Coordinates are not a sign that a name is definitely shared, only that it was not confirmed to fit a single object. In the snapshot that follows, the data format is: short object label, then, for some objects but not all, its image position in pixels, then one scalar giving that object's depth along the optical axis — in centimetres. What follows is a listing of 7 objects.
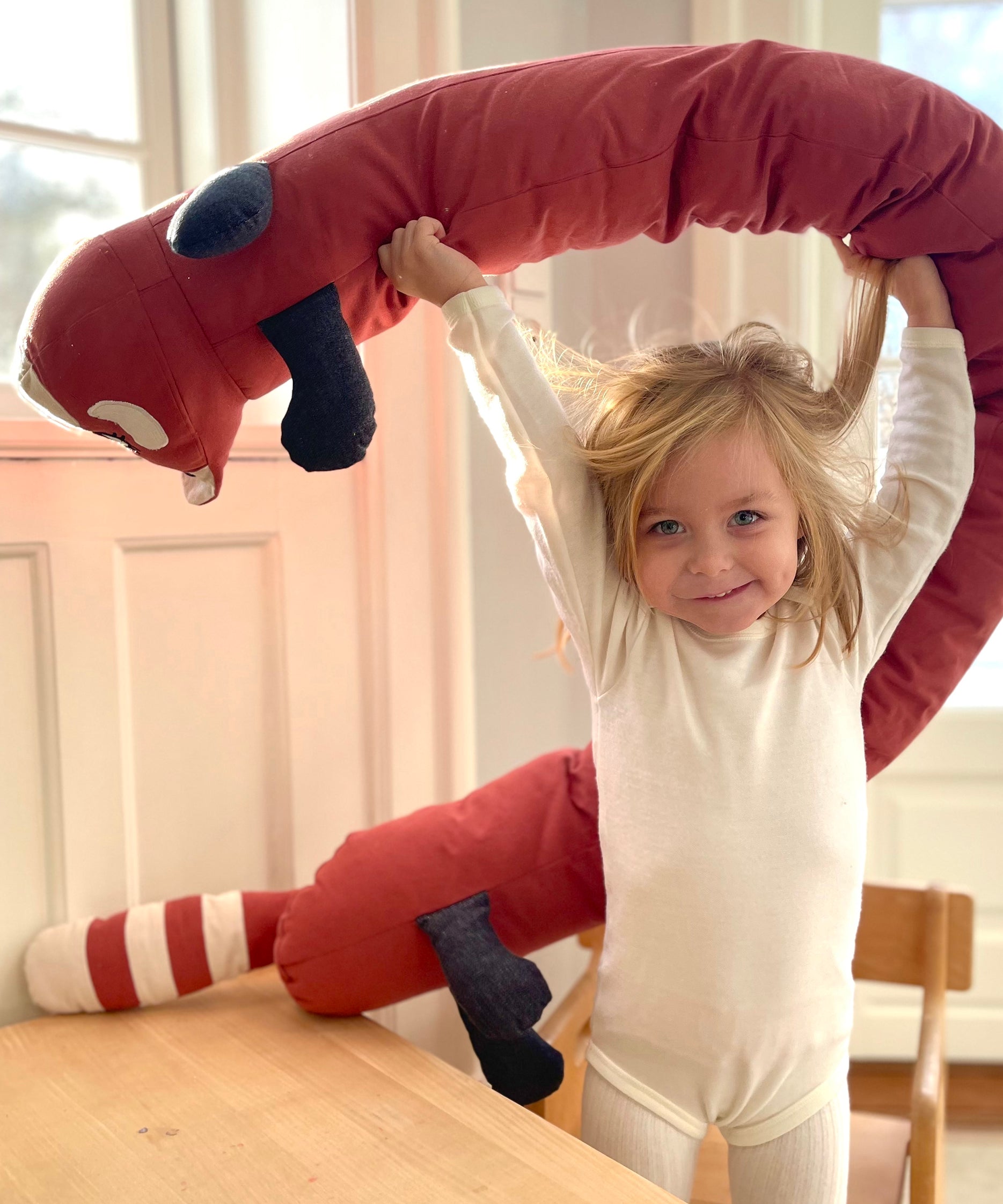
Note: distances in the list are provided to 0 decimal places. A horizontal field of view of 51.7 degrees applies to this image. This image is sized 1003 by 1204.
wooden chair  105
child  77
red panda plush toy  70
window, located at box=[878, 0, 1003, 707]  159
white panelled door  100
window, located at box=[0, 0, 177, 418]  113
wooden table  70
